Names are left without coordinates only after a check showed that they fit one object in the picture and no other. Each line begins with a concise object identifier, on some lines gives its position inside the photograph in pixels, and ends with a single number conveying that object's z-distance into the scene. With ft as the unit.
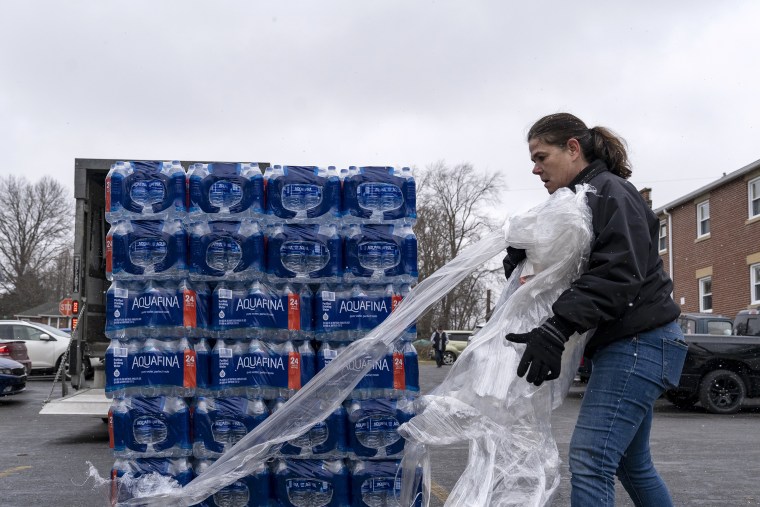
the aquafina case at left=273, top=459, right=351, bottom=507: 13.83
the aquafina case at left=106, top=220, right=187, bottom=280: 13.88
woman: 9.57
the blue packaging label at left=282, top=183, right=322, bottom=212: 14.11
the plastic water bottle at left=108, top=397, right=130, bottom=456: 13.70
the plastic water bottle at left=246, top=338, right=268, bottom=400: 13.82
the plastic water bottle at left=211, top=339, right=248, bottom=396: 13.82
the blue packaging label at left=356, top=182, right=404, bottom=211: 14.29
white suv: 66.44
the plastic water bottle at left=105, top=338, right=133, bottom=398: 13.76
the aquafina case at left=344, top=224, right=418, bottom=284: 14.11
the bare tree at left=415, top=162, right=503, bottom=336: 182.47
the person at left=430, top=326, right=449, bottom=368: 112.37
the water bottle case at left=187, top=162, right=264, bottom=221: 14.02
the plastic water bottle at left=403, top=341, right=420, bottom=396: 14.16
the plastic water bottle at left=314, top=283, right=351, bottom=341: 13.99
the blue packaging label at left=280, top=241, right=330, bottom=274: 13.97
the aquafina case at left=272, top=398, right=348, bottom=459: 13.83
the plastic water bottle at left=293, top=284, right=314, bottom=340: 14.02
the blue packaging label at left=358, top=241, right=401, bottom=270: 14.10
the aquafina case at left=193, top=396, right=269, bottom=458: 13.67
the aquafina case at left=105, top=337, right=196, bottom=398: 13.76
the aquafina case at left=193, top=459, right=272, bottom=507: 13.57
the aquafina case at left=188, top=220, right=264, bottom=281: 13.83
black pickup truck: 42.37
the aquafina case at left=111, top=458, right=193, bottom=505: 13.53
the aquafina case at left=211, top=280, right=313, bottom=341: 13.87
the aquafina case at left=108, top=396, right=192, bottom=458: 13.69
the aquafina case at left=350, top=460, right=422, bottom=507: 13.94
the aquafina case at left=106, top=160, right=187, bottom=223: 14.08
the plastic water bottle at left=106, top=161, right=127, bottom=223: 14.10
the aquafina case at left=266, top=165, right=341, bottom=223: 14.11
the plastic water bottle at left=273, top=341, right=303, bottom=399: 13.84
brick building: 76.74
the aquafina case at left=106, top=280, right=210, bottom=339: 13.82
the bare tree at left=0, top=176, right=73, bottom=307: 217.77
